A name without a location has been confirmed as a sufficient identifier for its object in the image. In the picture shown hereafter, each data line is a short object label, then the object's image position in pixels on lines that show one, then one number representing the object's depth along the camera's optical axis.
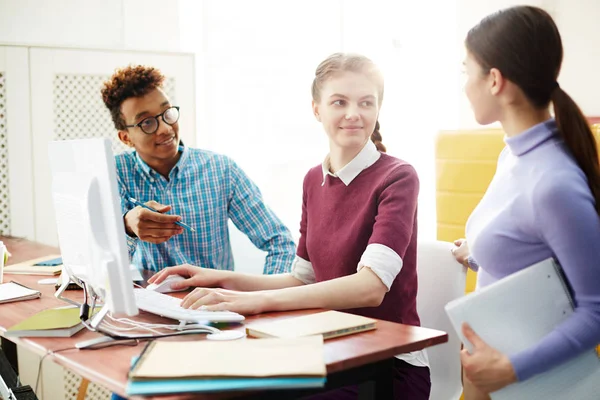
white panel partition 3.07
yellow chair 2.48
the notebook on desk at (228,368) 1.09
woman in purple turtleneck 1.21
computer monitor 1.25
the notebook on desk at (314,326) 1.38
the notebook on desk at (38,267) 2.31
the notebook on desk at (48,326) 1.50
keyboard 1.51
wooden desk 1.22
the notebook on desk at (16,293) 1.90
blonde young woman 1.66
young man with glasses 2.47
